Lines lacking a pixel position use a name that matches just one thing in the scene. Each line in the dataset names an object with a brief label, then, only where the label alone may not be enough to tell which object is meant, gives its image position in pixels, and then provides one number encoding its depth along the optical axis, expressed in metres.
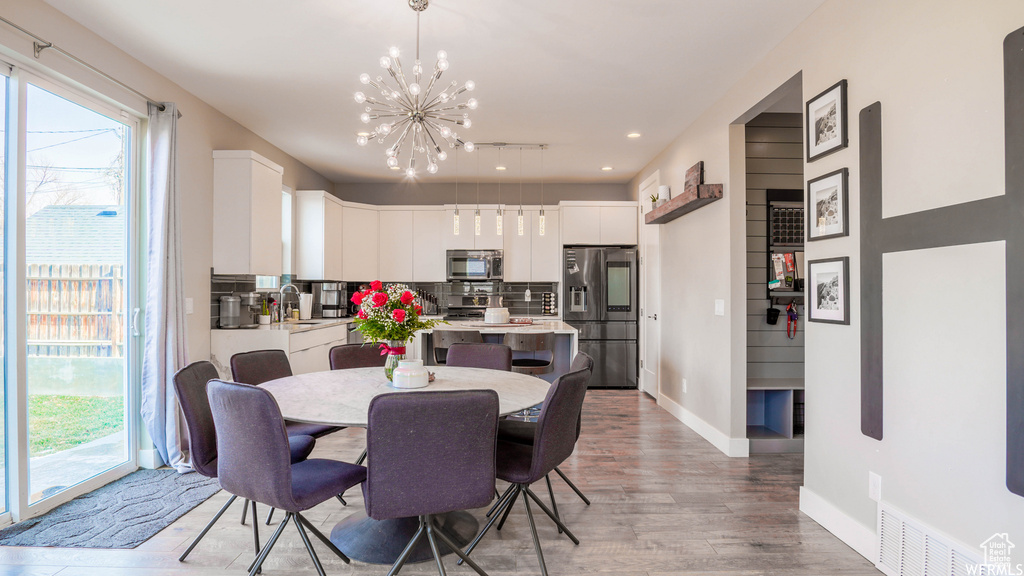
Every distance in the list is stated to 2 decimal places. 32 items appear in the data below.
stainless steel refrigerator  5.86
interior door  5.20
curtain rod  2.30
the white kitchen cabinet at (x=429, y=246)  6.35
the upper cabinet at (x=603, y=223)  6.02
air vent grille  1.70
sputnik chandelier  2.29
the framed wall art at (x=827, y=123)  2.31
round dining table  1.90
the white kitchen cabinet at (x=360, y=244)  5.97
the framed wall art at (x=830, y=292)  2.29
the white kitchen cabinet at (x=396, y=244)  6.36
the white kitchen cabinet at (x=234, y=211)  3.82
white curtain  3.11
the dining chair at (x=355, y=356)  3.18
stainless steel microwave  6.27
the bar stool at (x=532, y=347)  4.11
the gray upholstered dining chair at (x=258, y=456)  1.68
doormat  2.27
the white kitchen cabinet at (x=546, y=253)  6.27
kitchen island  4.35
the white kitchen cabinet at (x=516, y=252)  6.30
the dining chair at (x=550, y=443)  1.96
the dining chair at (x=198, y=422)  2.10
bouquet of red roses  2.28
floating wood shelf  3.57
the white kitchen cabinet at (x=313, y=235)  5.42
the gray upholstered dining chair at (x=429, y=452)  1.59
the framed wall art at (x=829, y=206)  2.29
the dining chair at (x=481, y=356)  3.24
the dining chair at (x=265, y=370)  2.65
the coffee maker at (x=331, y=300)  5.57
